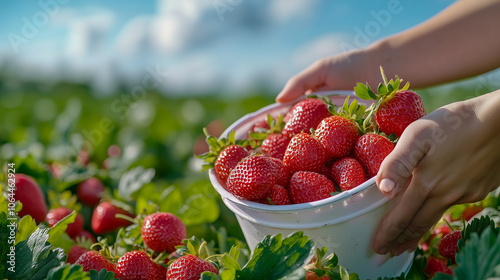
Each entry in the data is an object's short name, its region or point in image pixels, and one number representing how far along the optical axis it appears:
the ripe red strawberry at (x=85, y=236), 0.84
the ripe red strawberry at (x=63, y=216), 0.86
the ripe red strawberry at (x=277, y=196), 0.76
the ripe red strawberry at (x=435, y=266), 0.76
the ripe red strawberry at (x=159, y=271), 0.76
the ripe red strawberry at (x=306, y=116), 0.82
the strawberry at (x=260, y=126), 0.86
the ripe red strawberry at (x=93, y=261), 0.73
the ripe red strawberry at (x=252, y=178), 0.75
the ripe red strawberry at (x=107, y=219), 0.90
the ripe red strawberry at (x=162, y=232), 0.78
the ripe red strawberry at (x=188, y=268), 0.71
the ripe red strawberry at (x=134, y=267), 0.73
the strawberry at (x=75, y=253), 0.79
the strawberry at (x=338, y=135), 0.77
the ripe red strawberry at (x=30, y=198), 0.85
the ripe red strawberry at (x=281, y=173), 0.78
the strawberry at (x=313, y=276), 0.69
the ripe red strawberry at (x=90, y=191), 0.97
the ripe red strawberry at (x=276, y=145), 0.82
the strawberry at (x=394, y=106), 0.76
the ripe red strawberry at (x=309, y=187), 0.75
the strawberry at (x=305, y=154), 0.78
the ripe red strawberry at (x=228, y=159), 0.80
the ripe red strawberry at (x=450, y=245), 0.76
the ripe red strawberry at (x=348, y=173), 0.75
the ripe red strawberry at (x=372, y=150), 0.75
